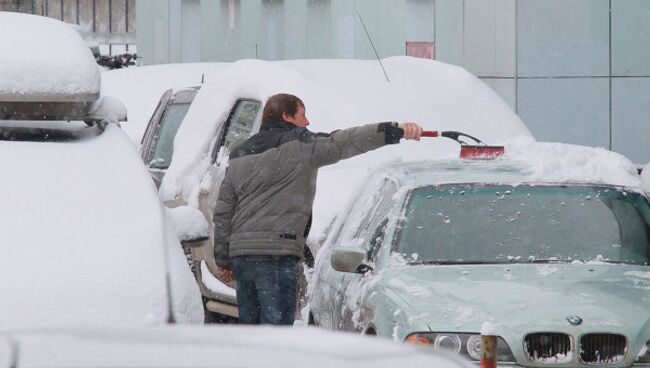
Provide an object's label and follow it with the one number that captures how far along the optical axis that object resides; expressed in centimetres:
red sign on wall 4664
